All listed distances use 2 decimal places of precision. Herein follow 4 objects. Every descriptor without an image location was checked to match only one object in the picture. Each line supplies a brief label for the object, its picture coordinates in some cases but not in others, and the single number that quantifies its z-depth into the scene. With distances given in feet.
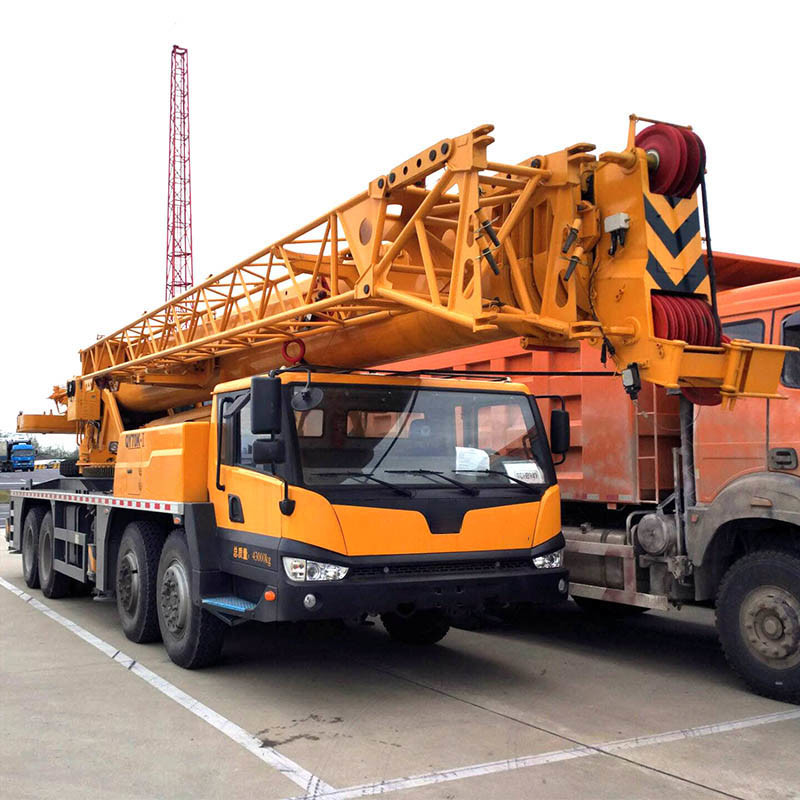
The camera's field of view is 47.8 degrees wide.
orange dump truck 18.89
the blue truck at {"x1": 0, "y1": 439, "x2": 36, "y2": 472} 172.04
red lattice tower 134.51
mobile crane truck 17.56
